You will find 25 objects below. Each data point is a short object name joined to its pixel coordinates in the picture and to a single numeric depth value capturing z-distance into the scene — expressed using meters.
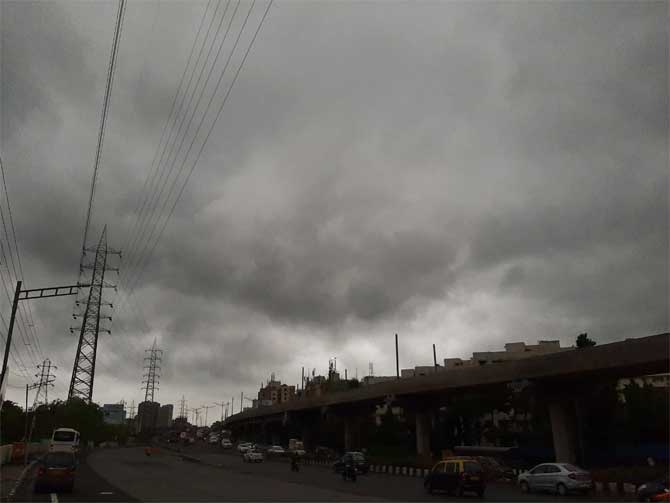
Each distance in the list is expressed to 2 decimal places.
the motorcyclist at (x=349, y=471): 34.08
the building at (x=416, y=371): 130.74
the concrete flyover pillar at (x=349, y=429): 73.75
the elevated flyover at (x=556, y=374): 30.05
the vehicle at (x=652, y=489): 20.80
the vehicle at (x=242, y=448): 76.57
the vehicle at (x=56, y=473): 24.09
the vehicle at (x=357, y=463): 42.59
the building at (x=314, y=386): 152.60
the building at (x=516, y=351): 109.56
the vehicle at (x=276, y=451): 70.69
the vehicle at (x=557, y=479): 25.69
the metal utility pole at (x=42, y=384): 82.00
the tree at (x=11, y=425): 62.14
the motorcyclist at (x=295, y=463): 43.97
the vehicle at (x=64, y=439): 50.12
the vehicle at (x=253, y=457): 59.83
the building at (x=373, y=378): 144.26
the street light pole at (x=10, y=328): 25.67
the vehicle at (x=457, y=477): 25.05
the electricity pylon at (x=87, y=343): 69.25
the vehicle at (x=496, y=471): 35.50
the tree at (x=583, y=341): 60.50
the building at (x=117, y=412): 186.50
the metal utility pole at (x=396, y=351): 79.64
